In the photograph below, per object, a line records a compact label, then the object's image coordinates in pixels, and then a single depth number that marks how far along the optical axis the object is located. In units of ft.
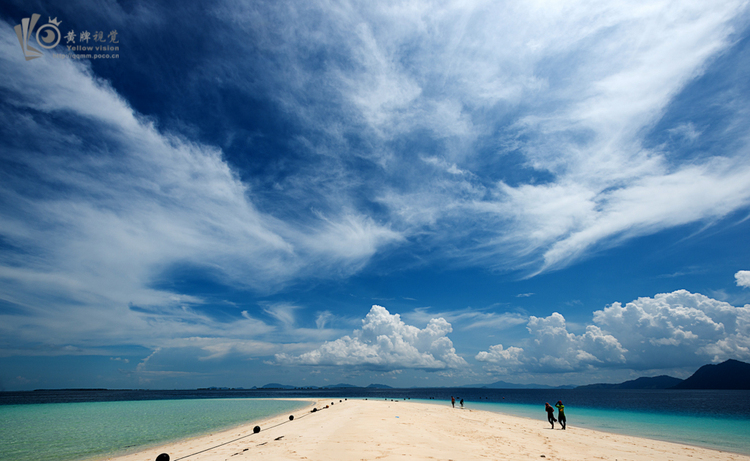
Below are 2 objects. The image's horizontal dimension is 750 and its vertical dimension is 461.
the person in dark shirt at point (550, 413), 108.19
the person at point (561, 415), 105.91
